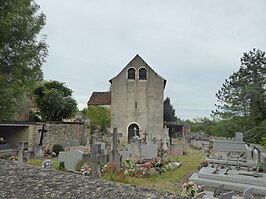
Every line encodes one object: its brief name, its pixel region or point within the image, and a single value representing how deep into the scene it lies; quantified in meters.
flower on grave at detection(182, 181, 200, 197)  5.97
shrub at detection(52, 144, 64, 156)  16.36
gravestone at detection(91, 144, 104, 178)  6.88
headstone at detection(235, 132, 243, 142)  13.30
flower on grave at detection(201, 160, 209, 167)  11.12
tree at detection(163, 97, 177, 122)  40.11
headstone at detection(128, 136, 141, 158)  13.53
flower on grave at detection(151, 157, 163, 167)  11.11
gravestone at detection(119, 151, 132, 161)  12.33
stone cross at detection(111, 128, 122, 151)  9.66
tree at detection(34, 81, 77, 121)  23.53
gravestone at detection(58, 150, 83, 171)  9.60
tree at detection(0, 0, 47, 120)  8.70
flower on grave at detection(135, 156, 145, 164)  11.77
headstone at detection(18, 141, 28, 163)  9.03
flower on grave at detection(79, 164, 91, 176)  7.82
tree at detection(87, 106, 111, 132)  24.44
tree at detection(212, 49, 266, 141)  21.06
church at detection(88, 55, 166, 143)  24.91
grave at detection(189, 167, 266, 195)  7.27
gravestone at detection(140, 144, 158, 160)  14.03
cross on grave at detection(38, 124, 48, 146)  17.60
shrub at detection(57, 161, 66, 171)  9.20
